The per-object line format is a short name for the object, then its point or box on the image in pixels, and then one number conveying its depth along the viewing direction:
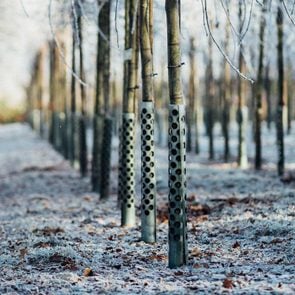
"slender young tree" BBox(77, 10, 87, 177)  18.95
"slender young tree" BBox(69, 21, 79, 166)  19.78
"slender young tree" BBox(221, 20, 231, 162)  22.30
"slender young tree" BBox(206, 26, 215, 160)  24.19
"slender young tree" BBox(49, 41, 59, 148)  32.46
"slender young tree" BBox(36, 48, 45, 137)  43.97
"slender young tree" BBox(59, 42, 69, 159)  27.03
